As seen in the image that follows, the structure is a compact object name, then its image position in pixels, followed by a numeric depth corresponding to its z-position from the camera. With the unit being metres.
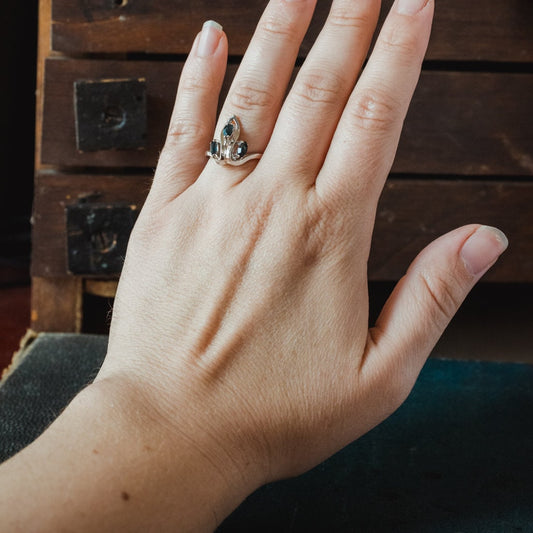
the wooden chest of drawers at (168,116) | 0.41
